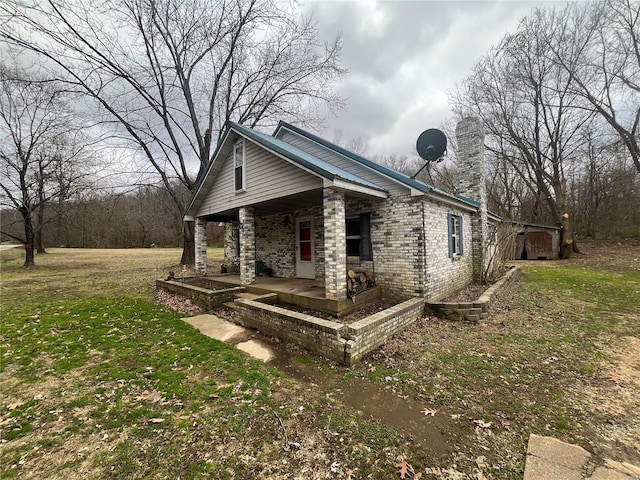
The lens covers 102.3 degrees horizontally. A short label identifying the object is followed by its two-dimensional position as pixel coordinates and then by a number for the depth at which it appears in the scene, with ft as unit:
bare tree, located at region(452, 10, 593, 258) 54.65
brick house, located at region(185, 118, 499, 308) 20.72
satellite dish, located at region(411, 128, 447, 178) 27.30
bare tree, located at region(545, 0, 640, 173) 48.52
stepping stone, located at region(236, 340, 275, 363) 14.58
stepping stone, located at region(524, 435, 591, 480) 7.07
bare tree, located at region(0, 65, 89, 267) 49.57
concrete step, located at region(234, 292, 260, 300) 24.68
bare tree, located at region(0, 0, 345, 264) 40.51
